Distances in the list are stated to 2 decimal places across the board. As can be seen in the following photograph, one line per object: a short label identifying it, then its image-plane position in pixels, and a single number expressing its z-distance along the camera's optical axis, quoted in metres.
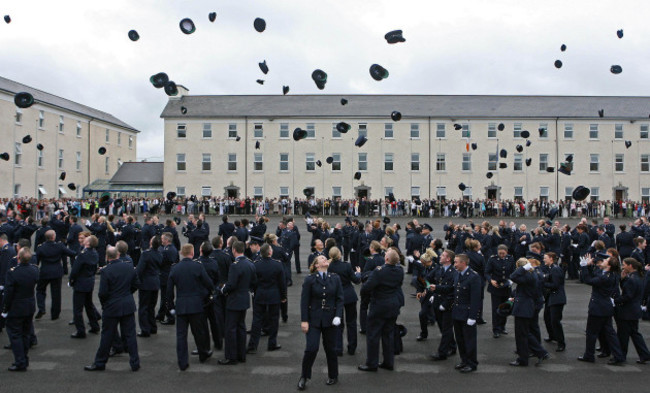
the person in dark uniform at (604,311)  8.70
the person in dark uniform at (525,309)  8.61
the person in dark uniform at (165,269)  11.02
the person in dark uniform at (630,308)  8.72
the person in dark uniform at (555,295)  9.40
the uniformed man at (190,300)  8.27
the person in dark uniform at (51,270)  11.12
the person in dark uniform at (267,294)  9.24
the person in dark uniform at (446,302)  8.94
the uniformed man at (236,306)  8.62
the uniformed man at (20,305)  8.13
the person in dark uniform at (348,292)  9.14
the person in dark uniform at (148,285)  10.13
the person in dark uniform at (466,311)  8.33
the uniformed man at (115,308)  8.19
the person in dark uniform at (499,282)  10.52
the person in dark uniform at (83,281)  9.95
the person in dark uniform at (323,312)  7.60
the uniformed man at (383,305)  8.22
